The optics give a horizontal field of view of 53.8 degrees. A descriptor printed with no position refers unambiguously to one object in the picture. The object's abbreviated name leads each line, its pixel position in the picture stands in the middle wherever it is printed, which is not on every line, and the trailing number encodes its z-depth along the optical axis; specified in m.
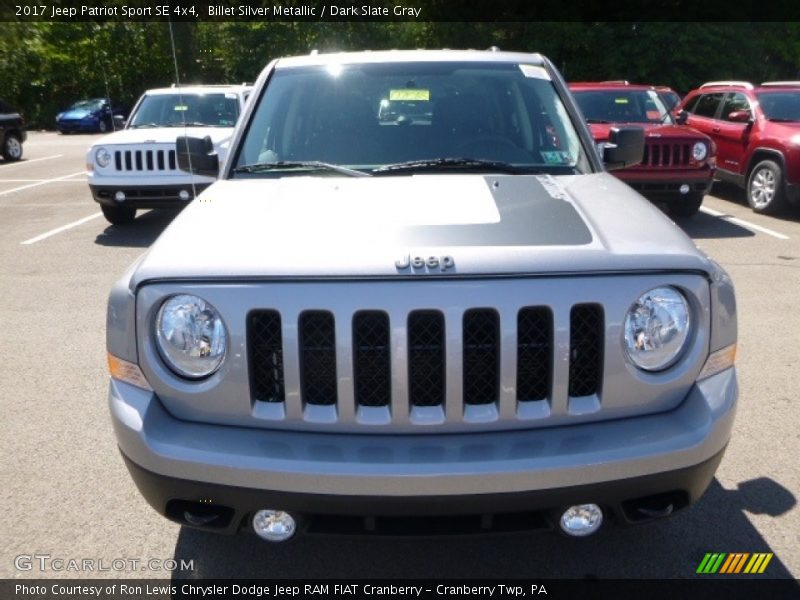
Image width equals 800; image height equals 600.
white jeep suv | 9.30
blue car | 31.75
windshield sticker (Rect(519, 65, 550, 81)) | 4.17
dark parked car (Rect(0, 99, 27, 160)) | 18.98
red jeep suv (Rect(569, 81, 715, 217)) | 9.61
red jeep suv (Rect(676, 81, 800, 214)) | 10.12
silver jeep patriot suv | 2.26
